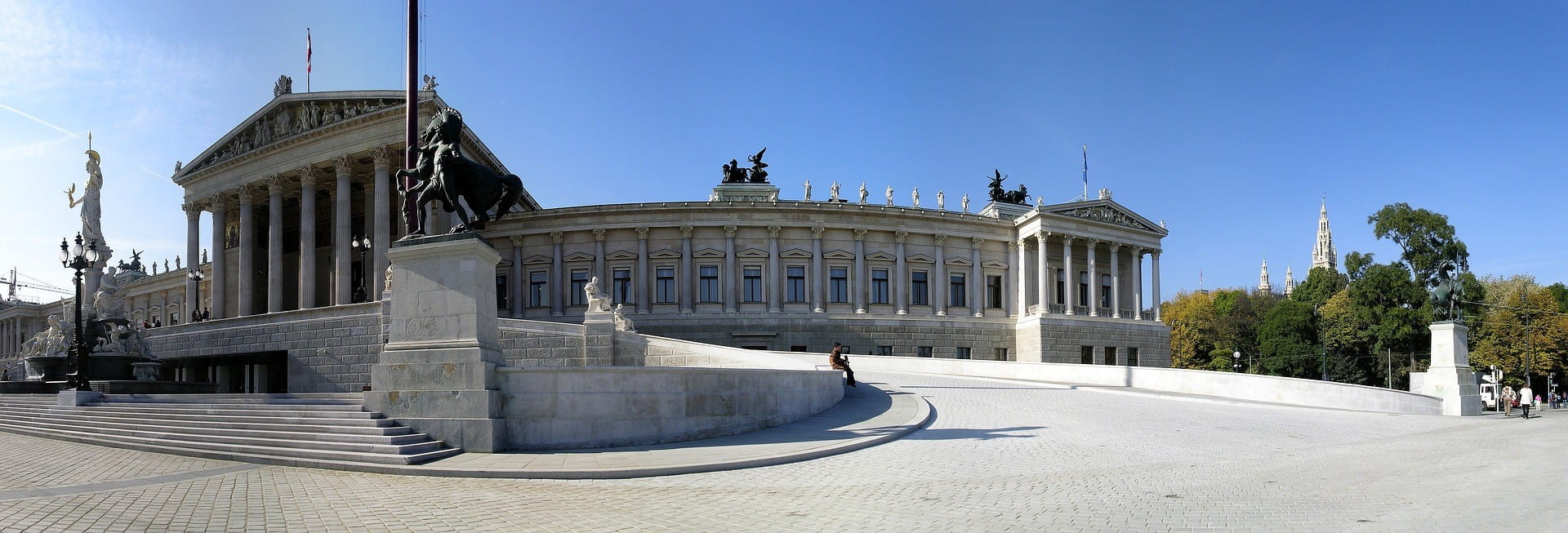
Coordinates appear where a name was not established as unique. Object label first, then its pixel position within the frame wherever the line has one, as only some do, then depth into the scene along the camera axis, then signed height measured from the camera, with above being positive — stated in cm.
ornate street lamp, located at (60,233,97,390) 2114 -55
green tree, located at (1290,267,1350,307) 7875 +159
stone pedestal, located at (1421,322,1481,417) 2795 -228
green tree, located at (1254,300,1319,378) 7212 -310
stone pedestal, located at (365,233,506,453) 1403 -52
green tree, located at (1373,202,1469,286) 6047 +439
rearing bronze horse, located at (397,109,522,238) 1488 +229
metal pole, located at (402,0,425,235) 1757 +426
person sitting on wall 2362 -138
